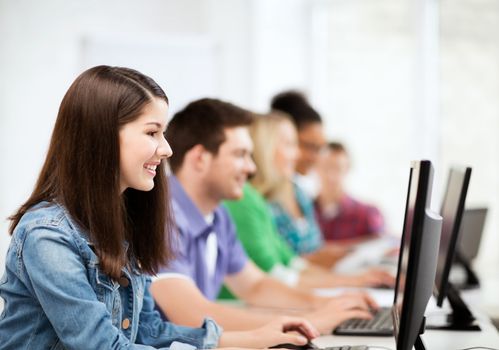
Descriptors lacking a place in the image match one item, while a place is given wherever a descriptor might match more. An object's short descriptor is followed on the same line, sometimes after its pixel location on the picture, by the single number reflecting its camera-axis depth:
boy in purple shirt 2.75
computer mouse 2.42
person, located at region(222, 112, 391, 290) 3.42
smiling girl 2.12
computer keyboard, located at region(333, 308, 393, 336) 2.65
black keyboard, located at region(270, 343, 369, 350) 2.32
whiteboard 4.79
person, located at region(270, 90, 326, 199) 4.38
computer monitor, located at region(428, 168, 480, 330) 2.57
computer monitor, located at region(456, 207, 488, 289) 3.40
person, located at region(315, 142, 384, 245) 4.95
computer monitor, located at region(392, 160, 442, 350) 2.13
